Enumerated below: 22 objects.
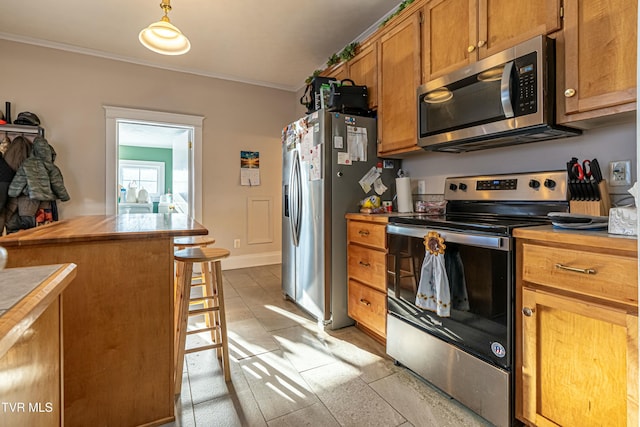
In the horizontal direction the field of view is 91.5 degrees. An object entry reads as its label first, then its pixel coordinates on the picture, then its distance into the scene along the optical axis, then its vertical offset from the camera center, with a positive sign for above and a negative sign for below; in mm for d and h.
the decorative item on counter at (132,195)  6270 +339
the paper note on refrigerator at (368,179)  2475 +261
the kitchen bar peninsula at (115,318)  1221 -442
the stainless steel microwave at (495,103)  1467 +589
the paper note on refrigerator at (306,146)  2504 +544
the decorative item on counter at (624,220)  1079 -31
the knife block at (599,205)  1422 +30
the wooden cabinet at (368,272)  2027 -423
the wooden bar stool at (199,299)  1612 -491
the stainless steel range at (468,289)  1330 -379
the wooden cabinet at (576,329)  1019 -430
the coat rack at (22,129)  2924 +797
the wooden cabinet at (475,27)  1505 +1002
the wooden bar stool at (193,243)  2111 -214
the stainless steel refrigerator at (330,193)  2357 +148
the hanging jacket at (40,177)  2912 +329
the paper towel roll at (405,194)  2400 +135
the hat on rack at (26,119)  3010 +902
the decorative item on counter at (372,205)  2322 +50
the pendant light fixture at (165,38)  1845 +1054
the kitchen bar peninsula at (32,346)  477 -263
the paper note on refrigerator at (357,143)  2406 +535
